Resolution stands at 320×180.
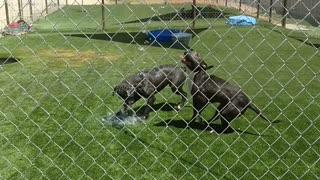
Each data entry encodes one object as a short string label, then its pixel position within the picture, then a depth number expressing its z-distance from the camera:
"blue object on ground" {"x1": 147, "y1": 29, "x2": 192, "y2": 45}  11.05
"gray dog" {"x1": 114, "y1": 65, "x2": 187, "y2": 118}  5.69
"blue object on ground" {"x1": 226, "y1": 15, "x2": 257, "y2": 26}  14.66
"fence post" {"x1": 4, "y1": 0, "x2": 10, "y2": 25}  13.49
